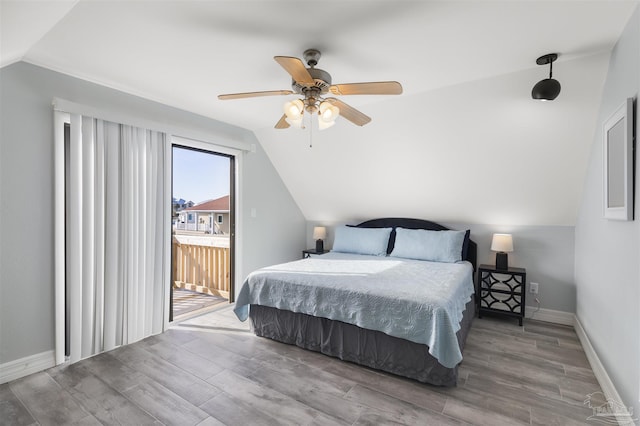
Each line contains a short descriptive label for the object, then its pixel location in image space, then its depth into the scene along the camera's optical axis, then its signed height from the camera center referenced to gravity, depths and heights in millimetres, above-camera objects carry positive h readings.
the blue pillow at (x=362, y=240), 4305 -424
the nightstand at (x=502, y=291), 3428 -903
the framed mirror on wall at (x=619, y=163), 1762 +308
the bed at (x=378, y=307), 2209 -789
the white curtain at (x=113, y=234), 2582 -230
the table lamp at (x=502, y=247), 3515 -403
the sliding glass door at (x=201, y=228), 3781 -270
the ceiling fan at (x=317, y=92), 2012 +814
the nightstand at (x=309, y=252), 4952 -669
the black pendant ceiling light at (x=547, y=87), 2332 +950
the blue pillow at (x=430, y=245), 3766 -427
